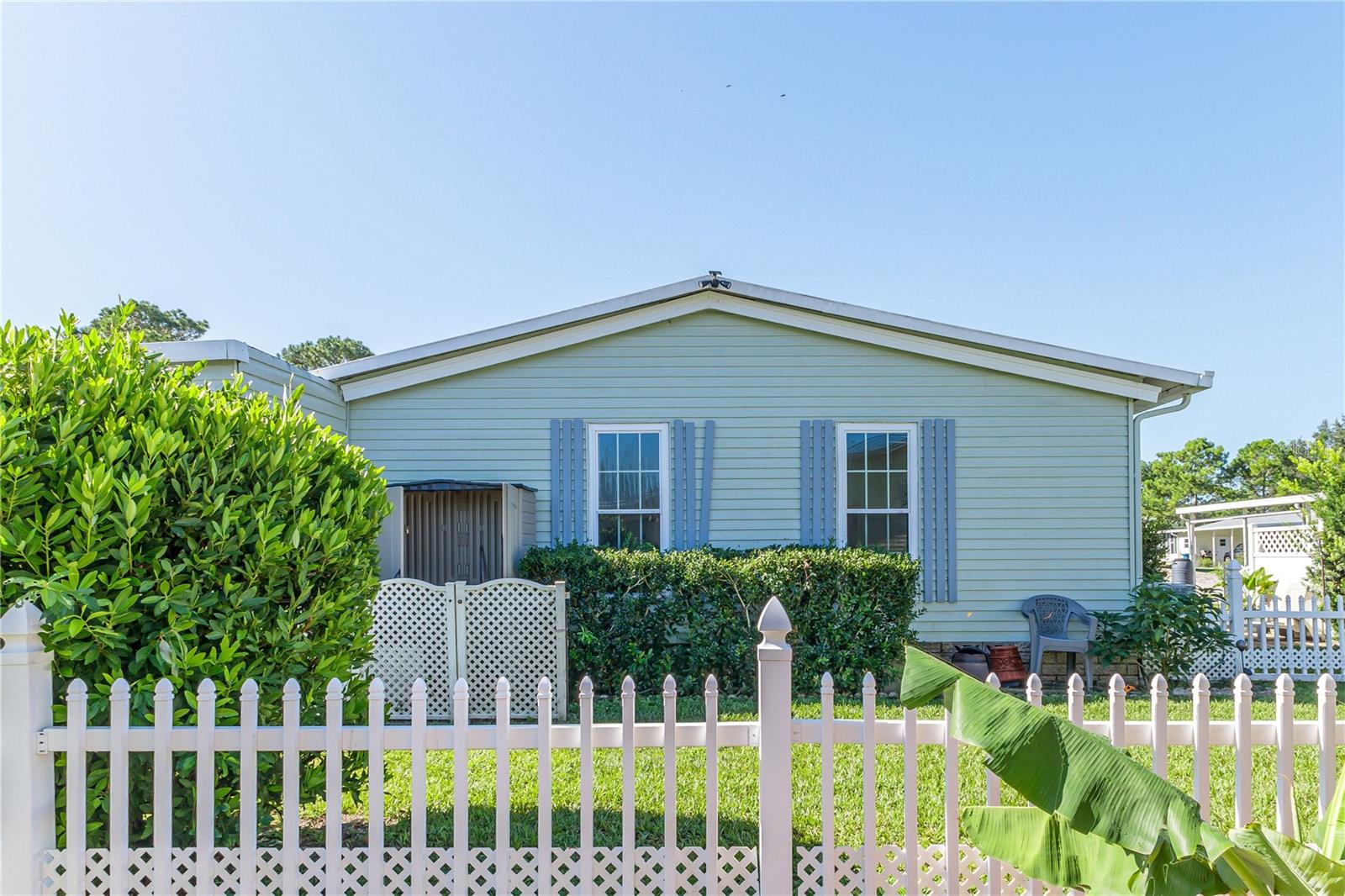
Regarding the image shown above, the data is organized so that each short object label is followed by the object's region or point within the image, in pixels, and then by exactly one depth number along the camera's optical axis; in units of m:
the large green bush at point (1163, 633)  8.26
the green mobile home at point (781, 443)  8.90
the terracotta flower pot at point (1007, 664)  8.62
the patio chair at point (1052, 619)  8.59
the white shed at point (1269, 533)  15.57
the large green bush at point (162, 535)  2.56
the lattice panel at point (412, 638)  7.26
